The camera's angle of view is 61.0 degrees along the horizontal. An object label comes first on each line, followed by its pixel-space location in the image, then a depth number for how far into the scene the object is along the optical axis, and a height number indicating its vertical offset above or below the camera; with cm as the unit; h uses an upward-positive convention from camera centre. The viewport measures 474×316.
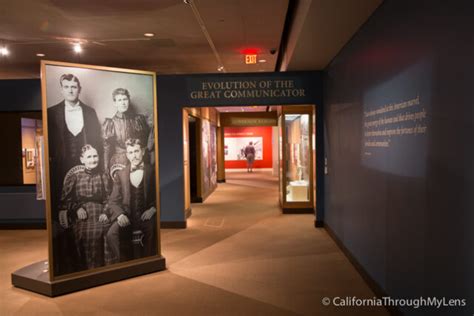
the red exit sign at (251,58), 783 +179
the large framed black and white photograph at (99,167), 440 -15
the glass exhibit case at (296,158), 889 -20
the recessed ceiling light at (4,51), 736 +196
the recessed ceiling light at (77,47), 691 +187
